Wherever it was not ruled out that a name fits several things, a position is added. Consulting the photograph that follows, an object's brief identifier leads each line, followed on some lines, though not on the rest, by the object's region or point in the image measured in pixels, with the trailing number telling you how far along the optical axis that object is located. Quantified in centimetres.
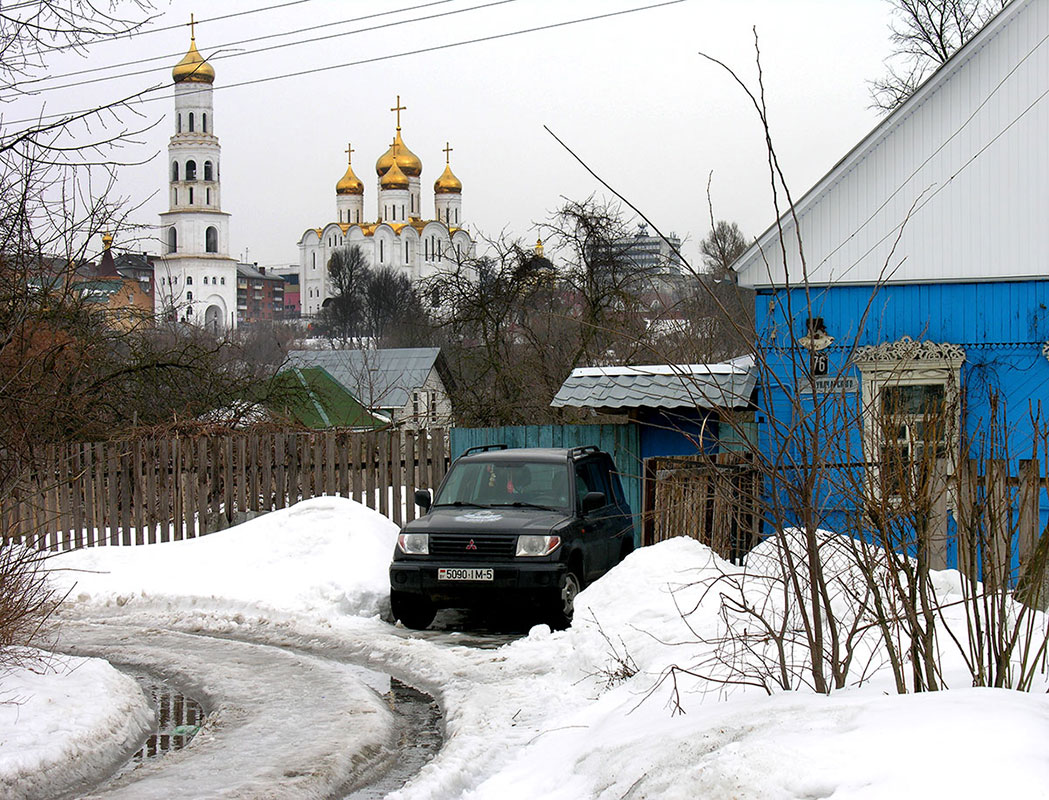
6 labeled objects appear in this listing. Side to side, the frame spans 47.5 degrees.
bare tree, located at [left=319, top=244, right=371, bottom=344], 11212
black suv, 1124
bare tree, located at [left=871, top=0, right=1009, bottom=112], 3091
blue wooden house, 1484
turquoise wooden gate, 1543
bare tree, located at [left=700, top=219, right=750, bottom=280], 5932
